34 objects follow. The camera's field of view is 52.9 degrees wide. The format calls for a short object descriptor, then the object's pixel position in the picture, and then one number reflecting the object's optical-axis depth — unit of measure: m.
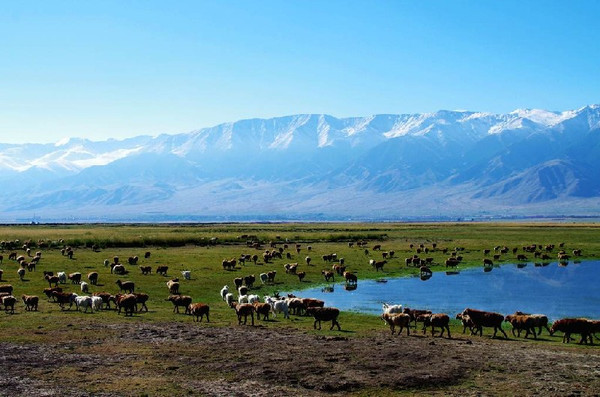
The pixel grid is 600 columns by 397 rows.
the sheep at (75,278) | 39.56
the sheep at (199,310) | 27.61
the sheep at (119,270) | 46.41
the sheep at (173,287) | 36.66
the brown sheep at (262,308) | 28.28
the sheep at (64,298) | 31.23
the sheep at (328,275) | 46.97
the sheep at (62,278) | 40.07
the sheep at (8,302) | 29.08
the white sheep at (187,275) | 43.63
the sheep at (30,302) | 29.59
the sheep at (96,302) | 30.88
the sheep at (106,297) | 31.91
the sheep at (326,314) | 26.12
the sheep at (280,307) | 30.02
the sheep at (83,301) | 30.45
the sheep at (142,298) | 30.95
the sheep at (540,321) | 26.12
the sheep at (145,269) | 46.81
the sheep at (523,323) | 25.61
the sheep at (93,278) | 40.44
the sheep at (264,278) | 43.97
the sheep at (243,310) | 27.12
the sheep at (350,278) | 44.84
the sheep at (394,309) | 28.91
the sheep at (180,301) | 30.55
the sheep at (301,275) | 45.97
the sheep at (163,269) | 46.22
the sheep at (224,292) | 35.60
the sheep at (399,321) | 25.52
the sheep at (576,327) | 24.09
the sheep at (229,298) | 33.19
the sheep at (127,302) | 29.28
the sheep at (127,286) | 36.31
